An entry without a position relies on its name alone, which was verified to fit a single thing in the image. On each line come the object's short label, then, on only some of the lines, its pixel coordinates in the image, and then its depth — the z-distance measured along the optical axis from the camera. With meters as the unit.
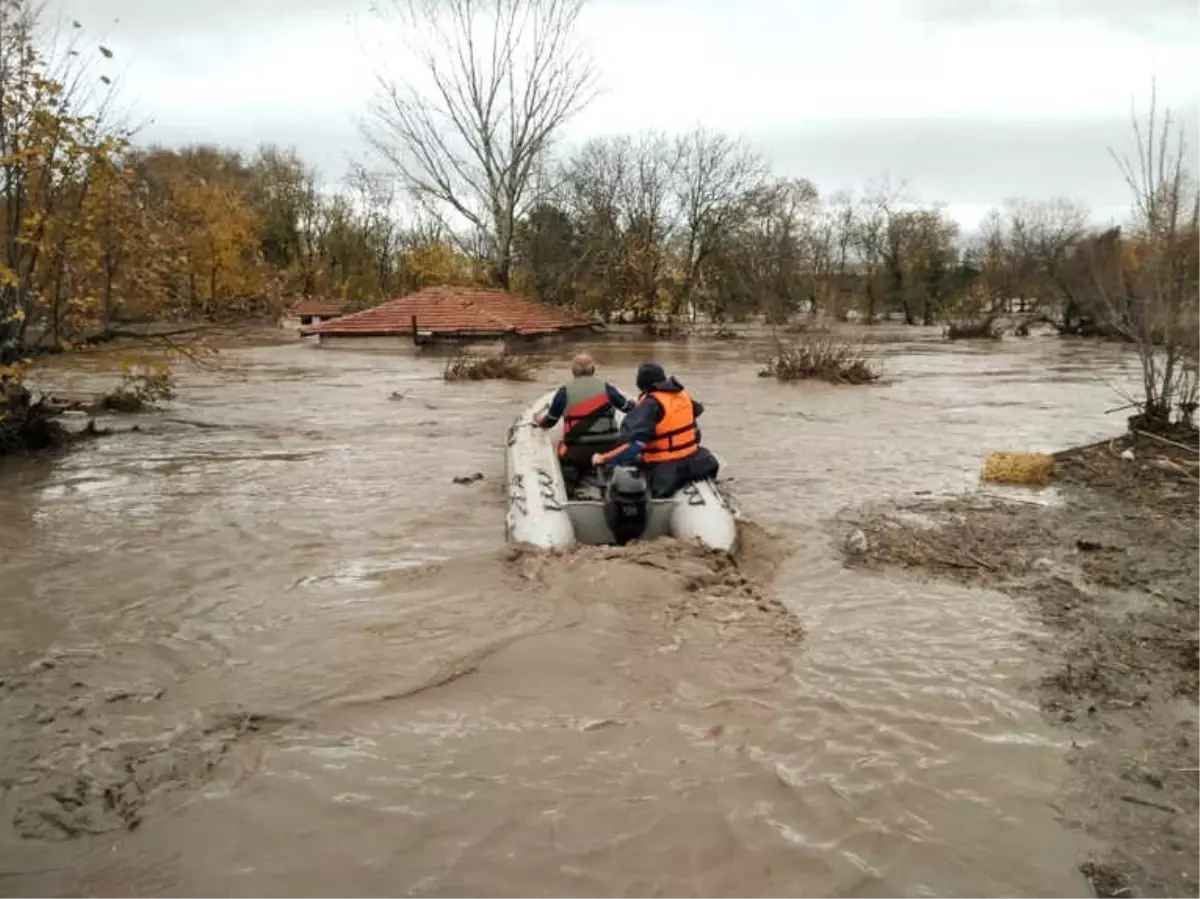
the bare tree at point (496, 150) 35.00
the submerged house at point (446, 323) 27.22
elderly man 7.83
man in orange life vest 6.58
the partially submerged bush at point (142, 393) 11.72
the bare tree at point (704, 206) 38.81
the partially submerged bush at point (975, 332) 36.62
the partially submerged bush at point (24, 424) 10.27
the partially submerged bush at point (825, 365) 18.45
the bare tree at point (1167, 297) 9.52
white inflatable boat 6.20
